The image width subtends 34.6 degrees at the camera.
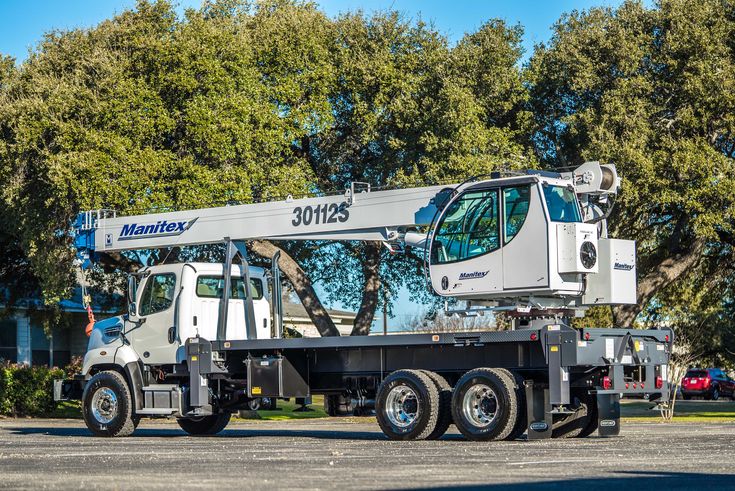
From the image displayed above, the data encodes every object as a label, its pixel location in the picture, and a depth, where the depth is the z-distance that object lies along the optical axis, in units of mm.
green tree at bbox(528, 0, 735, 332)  28188
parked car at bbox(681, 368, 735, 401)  56531
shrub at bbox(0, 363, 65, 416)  31531
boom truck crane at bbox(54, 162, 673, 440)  16859
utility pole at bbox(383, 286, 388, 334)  35212
